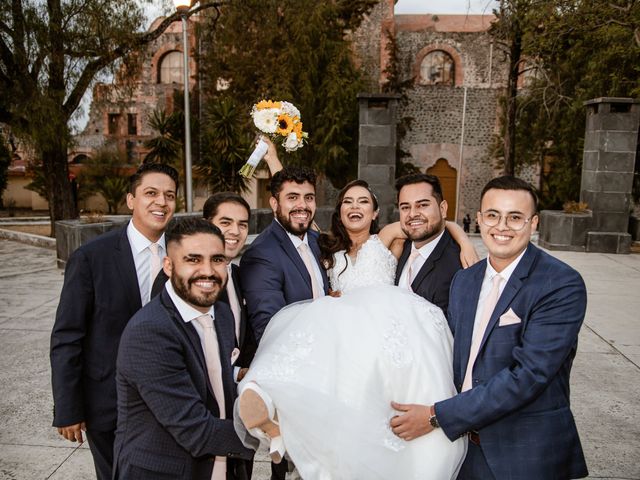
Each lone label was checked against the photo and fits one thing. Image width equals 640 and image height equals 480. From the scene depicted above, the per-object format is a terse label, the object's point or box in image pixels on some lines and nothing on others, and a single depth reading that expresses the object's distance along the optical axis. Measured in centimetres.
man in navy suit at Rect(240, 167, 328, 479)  250
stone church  2703
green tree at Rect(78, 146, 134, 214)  2186
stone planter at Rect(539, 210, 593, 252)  1131
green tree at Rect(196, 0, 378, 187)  1925
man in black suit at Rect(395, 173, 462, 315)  265
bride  173
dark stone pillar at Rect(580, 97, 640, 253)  1120
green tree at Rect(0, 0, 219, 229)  1124
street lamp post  1370
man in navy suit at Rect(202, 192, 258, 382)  253
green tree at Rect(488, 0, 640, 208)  1080
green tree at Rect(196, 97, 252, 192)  1714
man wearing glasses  181
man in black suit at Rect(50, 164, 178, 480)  228
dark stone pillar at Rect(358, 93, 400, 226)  1074
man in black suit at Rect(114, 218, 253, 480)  178
